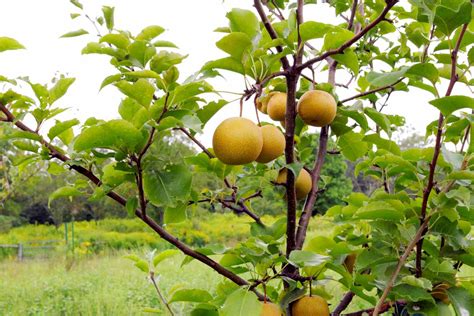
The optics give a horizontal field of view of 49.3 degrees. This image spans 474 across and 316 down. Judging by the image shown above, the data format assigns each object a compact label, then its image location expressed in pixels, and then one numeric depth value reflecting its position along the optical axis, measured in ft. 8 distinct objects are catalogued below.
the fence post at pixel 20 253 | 25.45
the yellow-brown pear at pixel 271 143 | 2.62
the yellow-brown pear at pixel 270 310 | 2.68
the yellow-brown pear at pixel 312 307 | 2.90
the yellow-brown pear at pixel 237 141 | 2.40
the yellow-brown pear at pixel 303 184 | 3.43
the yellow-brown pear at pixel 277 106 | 3.07
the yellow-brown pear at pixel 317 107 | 2.80
